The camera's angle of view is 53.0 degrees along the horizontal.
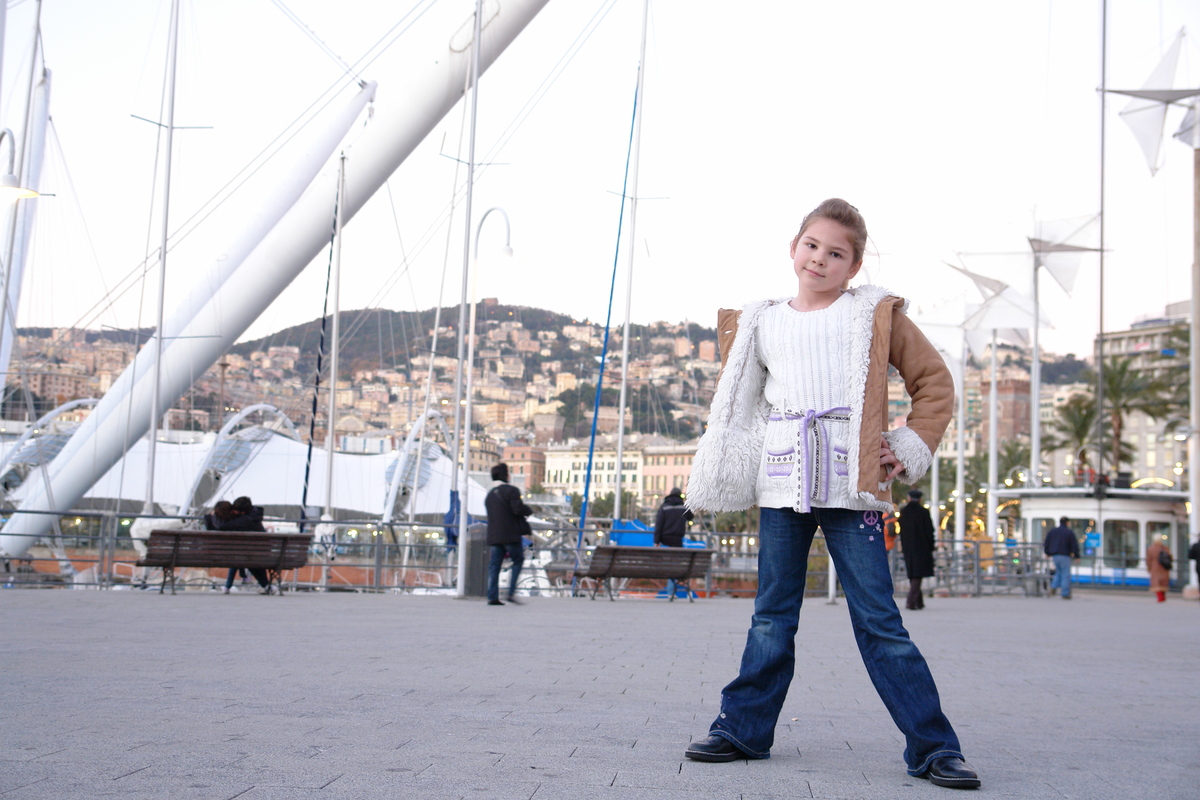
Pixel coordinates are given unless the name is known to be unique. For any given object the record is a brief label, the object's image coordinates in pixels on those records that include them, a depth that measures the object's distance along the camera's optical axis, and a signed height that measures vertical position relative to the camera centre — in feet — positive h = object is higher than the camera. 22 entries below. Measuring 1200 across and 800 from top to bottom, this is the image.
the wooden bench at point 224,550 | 45.39 -2.08
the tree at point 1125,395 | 180.97 +23.98
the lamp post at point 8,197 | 49.01 +11.97
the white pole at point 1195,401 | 90.94 +11.79
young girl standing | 11.88 +0.76
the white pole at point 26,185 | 74.28 +18.74
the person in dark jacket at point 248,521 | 51.18 -1.04
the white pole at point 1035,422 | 131.46 +14.42
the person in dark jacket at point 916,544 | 53.98 -0.26
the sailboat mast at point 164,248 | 70.38 +15.36
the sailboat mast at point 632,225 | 81.25 +20.92
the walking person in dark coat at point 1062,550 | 76.95 -0.17
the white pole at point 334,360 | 86.94 +10.76
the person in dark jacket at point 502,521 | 44.45 -0.29
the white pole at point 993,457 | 128.36 +9.55
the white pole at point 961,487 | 139.54 +6.21
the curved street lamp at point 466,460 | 49.83 +2.25
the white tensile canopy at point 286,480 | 155.43 +2.68
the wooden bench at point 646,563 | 53.16 -1.83
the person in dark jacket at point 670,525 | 56.44 -0.05
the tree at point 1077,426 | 199.21 +20.68
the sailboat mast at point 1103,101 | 102.17 +42.54
